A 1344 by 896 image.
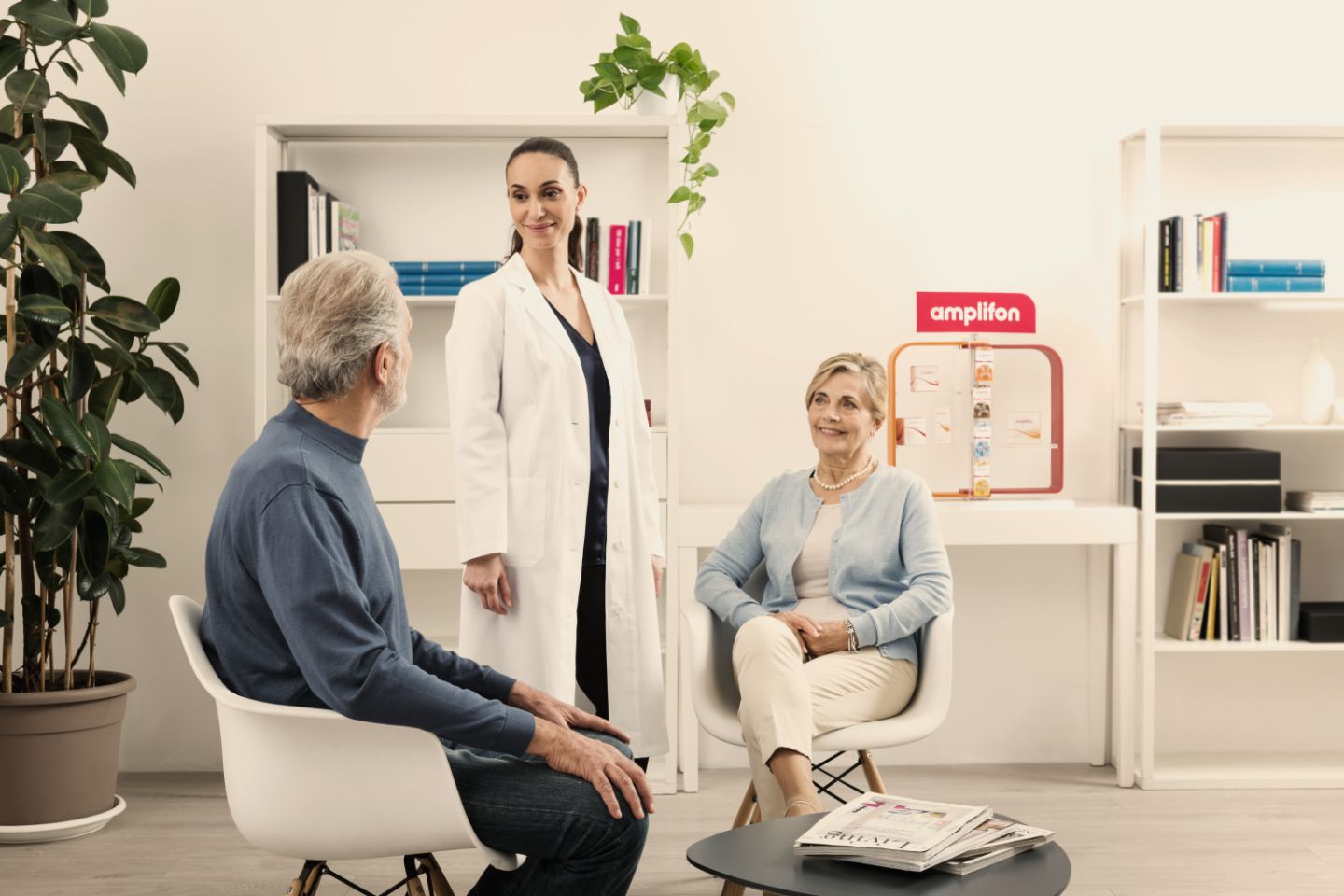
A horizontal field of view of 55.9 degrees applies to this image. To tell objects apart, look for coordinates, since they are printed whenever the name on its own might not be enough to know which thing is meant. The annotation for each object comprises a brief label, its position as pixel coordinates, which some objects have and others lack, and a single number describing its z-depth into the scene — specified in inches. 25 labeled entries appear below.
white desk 145.7
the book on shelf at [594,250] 148.9
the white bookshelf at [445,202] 155.6
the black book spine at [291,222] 144.1
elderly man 66.2
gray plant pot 128.9
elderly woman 104.2
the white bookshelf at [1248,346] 159.3
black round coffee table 66.6
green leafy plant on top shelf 142.3
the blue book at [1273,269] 149.9
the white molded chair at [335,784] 68.6
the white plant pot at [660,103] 145.9
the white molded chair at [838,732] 107.3
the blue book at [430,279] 147.5
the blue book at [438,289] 147.5
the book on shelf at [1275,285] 149.6
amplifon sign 143.3
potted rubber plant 124.9
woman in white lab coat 101.3
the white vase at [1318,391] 151.6
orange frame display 158.2
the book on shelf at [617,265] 148.8
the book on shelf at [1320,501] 148.9
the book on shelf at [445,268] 147.6
